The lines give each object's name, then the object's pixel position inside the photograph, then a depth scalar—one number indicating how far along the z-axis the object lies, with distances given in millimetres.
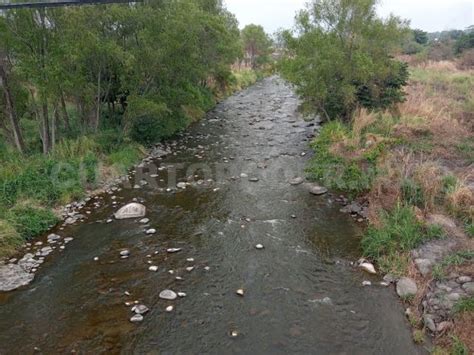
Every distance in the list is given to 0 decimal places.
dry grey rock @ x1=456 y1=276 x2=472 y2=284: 7355
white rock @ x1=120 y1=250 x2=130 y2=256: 9078
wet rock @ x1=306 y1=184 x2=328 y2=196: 12570
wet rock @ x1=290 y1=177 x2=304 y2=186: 13446
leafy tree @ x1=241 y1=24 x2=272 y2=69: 55219
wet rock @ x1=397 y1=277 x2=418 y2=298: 7562
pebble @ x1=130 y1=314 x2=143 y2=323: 6938
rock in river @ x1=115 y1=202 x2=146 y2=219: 10938
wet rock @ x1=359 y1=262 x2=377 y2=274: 8477
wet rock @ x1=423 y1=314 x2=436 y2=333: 6677
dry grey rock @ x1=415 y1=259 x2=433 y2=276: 7944
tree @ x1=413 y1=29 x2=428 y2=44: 60734
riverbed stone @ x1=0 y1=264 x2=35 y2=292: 7837
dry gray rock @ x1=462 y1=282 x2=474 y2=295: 7052
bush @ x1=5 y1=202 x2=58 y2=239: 9633
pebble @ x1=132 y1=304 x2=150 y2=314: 7164
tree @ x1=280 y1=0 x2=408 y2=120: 16438
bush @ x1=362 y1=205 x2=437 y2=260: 8883
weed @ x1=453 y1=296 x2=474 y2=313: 6612
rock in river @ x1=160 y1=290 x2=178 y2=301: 7551
